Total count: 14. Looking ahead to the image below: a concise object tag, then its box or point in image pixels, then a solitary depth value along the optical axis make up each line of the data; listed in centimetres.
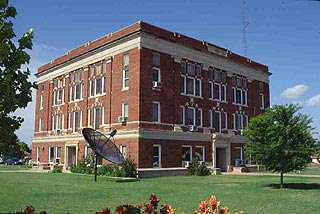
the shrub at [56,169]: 4346
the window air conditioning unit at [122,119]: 3775
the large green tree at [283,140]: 2361
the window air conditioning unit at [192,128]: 4103
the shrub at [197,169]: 3862
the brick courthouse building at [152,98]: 3734
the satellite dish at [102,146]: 3127
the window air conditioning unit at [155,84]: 3791
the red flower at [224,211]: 564
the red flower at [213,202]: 567
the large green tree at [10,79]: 895
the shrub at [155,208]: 552
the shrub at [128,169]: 3444
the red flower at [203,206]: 546
